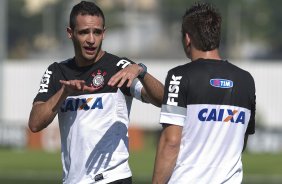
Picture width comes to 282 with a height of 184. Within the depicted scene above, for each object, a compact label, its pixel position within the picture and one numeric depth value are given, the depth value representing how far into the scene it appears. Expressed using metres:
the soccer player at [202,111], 14.51
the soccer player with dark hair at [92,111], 16.75
